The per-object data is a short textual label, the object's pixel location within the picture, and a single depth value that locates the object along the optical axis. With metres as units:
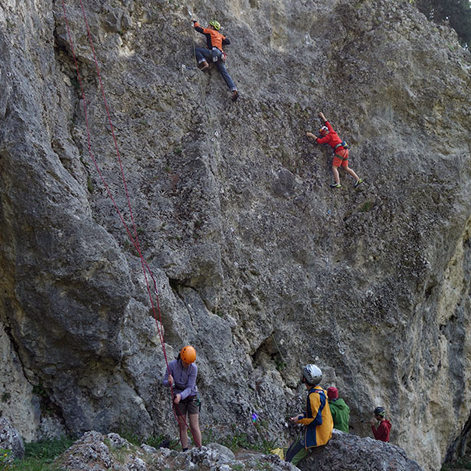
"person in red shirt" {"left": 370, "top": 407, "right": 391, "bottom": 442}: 8.20
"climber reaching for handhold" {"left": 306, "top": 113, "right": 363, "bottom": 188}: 10.95
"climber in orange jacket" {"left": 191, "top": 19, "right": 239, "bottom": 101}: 10.29
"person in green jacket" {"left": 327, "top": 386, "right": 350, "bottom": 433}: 6.96
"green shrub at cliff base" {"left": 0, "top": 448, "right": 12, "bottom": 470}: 4.53
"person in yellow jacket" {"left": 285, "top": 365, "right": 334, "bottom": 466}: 5.99
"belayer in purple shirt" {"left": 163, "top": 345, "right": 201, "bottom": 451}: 5.94
